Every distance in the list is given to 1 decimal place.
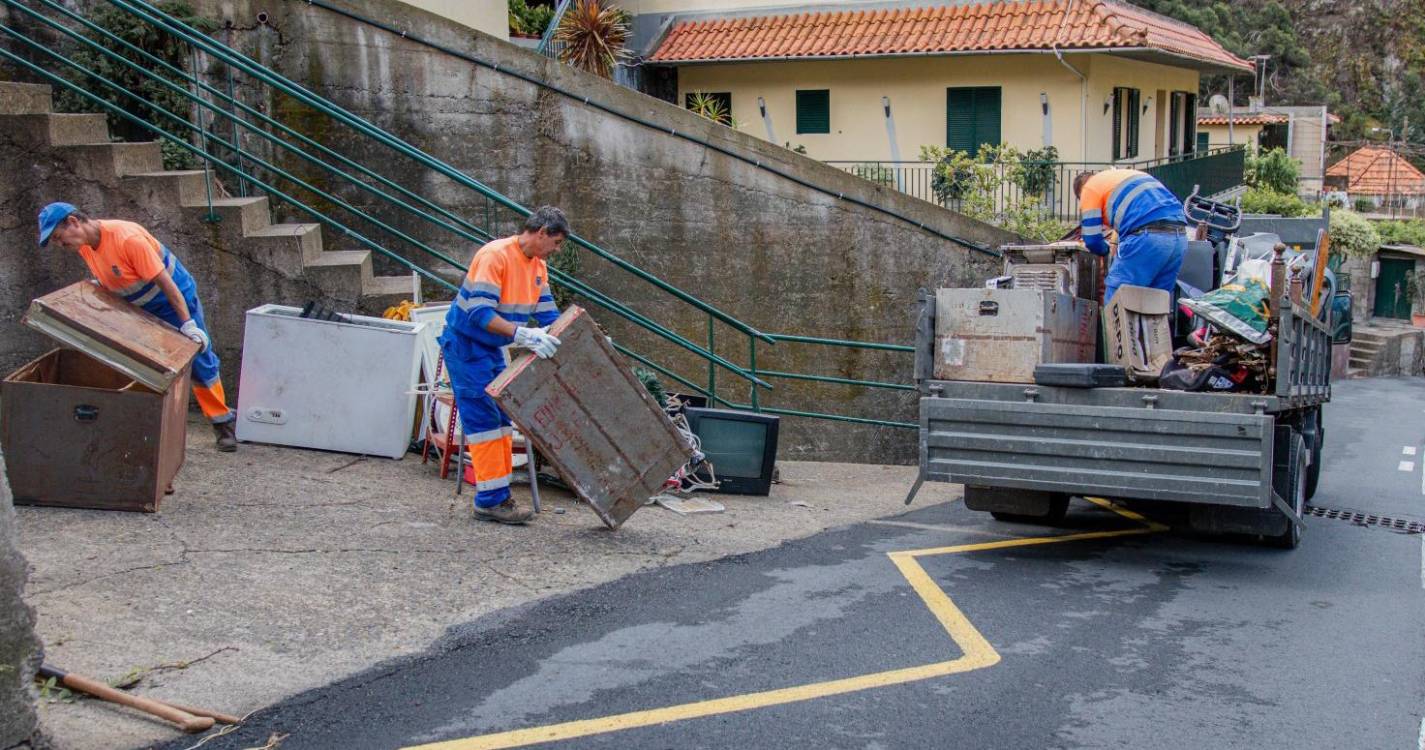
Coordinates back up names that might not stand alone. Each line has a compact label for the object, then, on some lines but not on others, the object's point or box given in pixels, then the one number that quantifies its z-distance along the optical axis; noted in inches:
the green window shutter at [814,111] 949.2
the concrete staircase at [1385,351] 1302.9
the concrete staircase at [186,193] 352.8
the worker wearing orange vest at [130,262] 294.8
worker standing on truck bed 329.4
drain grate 371.9
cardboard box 310.2
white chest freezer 336.5
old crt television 355.6
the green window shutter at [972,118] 896.9
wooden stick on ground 180.5
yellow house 867.4
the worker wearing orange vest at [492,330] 283.9
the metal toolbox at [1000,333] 298.7
